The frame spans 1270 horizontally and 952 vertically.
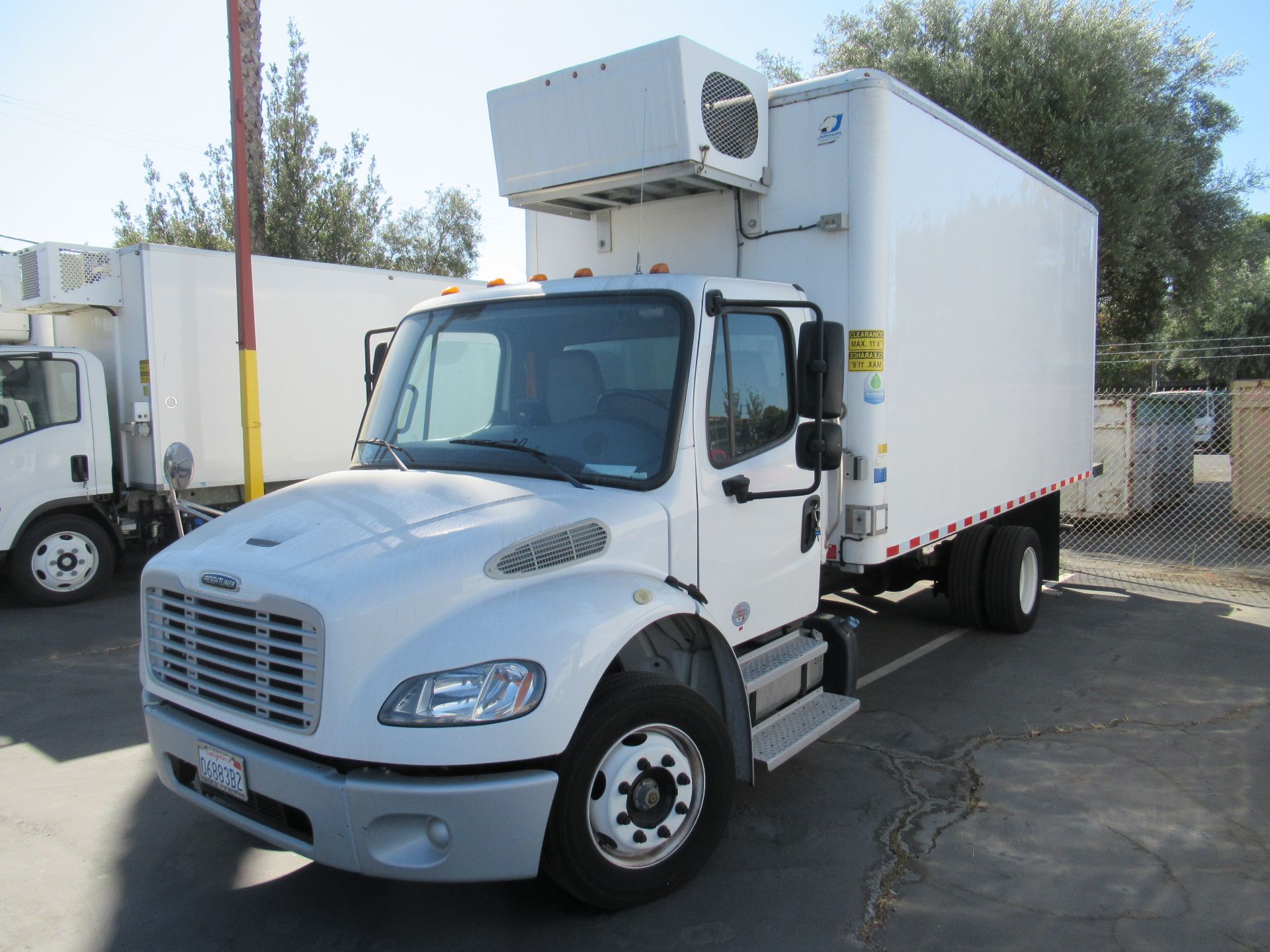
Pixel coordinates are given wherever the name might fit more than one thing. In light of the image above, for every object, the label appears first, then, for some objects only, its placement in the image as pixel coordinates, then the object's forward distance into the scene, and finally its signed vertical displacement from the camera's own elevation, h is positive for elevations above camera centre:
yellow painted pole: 9.52 +0.94
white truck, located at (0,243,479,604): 8.91 +0.20
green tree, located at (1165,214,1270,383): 18.47 +2.01
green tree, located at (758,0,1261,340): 15.80 +5.10
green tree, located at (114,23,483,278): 18.06 +4.11
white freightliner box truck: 2.98 -0.43
